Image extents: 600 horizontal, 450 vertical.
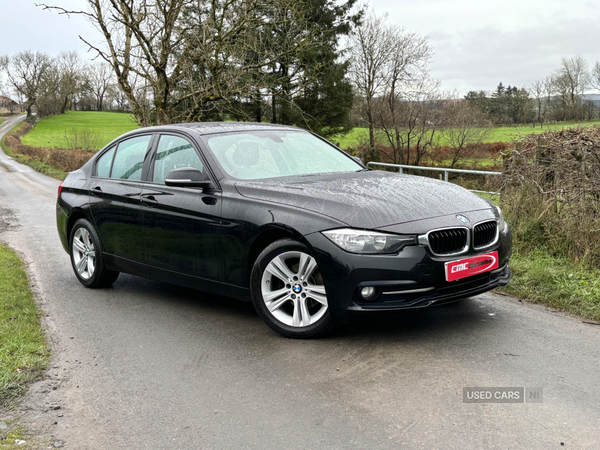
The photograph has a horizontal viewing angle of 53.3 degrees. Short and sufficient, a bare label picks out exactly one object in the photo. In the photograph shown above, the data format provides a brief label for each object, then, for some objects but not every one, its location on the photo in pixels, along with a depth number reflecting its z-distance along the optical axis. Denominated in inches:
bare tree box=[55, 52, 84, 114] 3831.2
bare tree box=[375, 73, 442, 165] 1588.3
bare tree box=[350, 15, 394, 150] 1598.2
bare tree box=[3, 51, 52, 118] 3801.7
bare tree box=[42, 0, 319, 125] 775.1
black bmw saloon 168.9
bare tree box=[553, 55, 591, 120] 2268.7
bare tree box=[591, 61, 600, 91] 2401.5
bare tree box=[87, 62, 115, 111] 4289.1
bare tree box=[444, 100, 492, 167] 1544.0
